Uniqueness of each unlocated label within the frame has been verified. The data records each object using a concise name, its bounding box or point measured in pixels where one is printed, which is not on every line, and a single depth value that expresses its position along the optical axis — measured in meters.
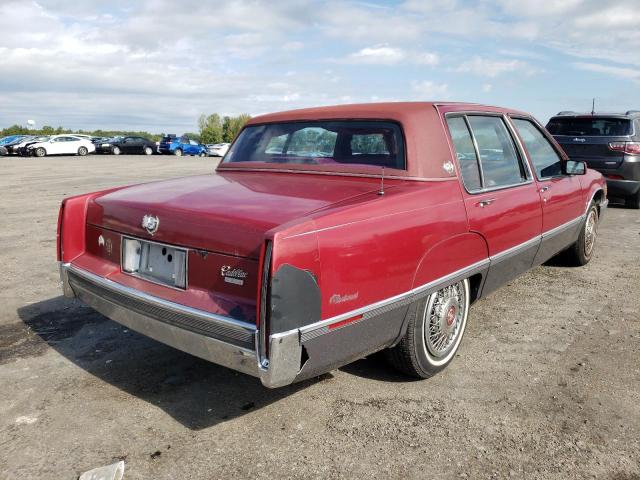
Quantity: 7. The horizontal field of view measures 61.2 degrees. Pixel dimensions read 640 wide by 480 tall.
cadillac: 2.39
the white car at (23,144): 34.31
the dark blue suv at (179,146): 40.16
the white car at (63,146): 34.22
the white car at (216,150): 41.97
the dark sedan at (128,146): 37.78
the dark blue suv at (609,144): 9.14
